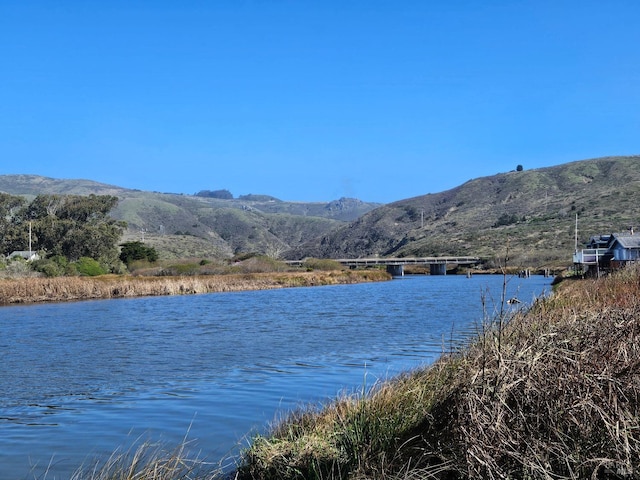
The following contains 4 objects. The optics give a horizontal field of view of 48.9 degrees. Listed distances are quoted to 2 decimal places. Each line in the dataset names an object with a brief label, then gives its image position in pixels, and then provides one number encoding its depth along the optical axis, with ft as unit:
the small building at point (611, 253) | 198.70
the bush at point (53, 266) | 203.00
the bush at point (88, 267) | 226.17
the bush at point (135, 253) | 293.64
